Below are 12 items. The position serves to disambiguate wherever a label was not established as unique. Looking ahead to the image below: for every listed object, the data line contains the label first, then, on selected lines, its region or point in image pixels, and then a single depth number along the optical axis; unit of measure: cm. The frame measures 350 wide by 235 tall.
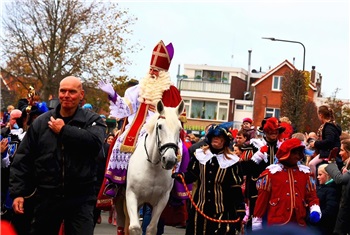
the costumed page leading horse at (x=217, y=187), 1069
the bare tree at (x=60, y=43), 4625
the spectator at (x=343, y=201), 1151
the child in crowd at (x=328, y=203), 1224
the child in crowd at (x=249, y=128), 1515
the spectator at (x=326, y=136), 1436
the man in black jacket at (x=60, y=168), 808
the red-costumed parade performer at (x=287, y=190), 1041
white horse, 1107
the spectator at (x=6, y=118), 1757
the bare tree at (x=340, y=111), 5506
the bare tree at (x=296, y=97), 3653
